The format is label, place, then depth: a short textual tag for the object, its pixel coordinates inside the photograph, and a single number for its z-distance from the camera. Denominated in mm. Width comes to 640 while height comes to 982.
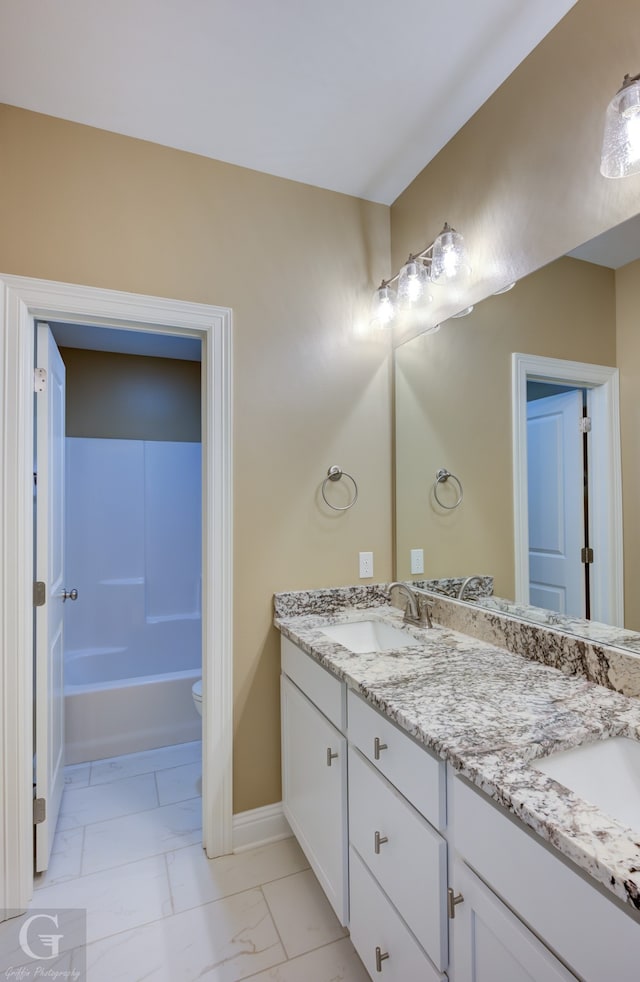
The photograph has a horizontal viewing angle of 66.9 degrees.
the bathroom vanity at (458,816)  659
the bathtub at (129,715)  2496
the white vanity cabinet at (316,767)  1370
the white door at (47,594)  1722
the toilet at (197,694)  2301
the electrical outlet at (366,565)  2086
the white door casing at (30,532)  1564
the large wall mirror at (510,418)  1196
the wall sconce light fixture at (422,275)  1669
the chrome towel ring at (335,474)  2020
